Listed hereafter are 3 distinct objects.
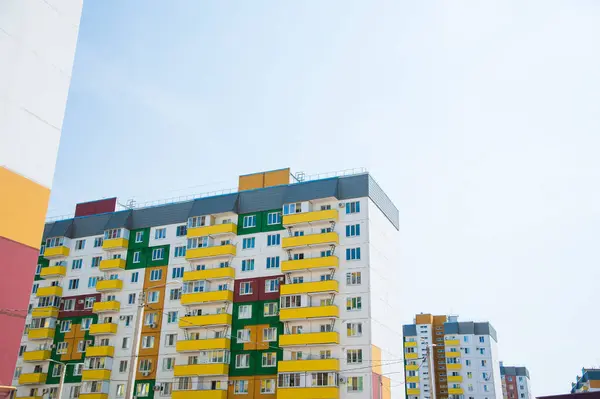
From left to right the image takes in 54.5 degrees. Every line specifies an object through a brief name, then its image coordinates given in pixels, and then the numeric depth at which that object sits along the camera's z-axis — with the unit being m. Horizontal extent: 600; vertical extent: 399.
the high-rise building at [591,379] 138.38
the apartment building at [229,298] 73.31
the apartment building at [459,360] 146.38
